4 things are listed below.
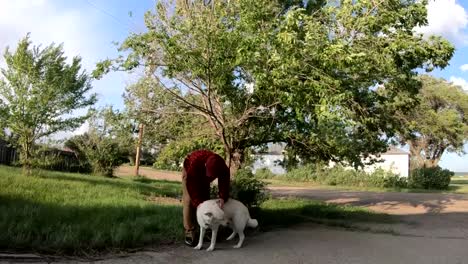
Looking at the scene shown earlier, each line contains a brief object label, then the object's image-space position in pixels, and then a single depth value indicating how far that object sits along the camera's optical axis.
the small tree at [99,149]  27.11
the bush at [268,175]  45.37
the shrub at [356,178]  37.12
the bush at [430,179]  36.97
